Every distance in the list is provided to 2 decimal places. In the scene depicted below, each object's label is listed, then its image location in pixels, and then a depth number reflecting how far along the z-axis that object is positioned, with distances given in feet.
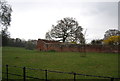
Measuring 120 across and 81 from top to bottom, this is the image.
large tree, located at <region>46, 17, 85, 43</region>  148.80
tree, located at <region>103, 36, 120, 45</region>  137.82
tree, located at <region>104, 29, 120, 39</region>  206.16
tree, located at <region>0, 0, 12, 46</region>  93.81
